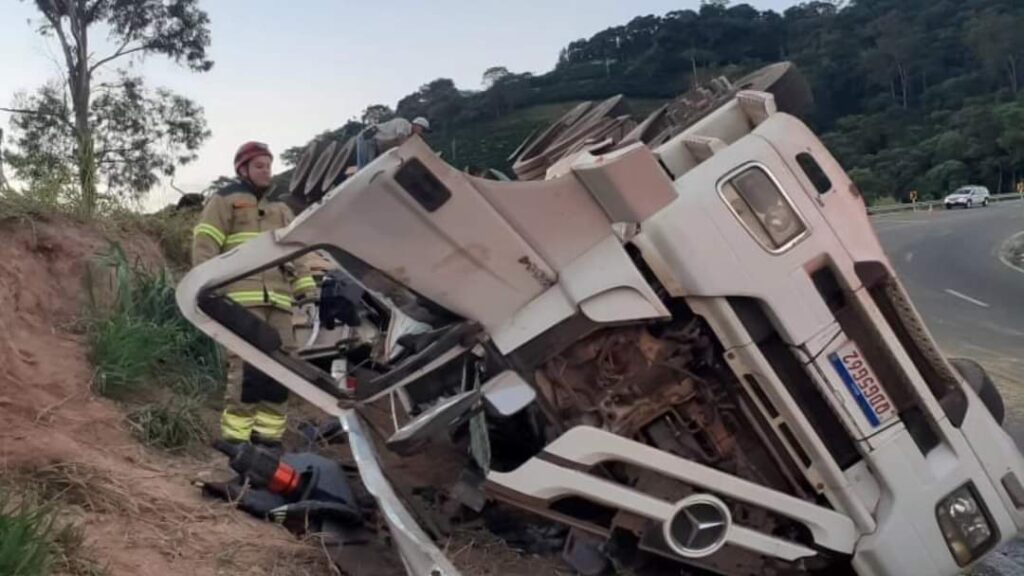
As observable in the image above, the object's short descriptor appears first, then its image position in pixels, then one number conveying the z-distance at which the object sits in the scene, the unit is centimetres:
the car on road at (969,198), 4910
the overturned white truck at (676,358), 347
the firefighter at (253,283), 495
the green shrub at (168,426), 478
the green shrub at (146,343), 522
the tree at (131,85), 2244
